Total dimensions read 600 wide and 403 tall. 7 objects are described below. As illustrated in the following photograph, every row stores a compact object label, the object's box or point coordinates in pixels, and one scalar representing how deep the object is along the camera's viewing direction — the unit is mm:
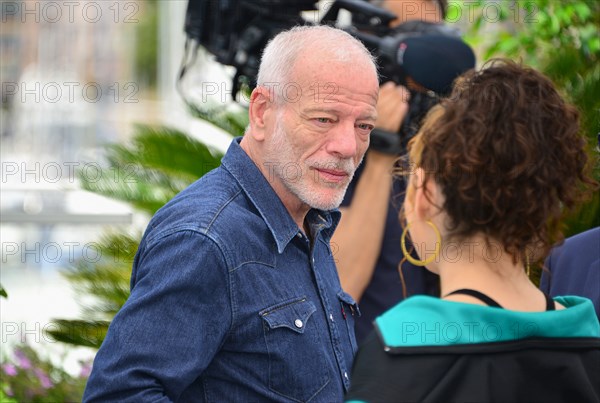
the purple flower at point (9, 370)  7684
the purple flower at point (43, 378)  7783
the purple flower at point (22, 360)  7918
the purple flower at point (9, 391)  7291
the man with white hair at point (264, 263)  3543
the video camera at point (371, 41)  5609
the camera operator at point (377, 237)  5543
